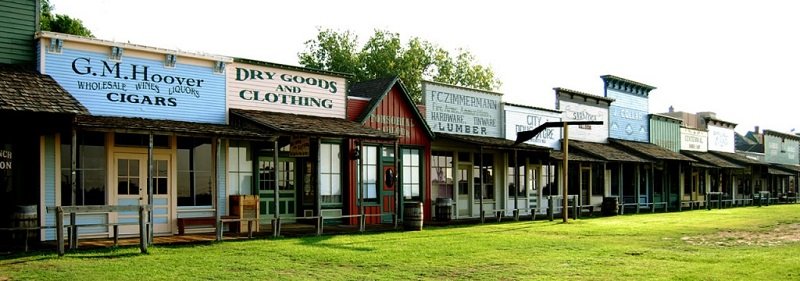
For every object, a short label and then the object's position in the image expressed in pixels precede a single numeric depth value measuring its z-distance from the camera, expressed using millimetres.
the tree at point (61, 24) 34219
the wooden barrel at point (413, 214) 18484
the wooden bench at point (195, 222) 16062
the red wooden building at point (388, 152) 20516
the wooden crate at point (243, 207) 16969
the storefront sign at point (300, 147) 17562
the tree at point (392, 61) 55875
